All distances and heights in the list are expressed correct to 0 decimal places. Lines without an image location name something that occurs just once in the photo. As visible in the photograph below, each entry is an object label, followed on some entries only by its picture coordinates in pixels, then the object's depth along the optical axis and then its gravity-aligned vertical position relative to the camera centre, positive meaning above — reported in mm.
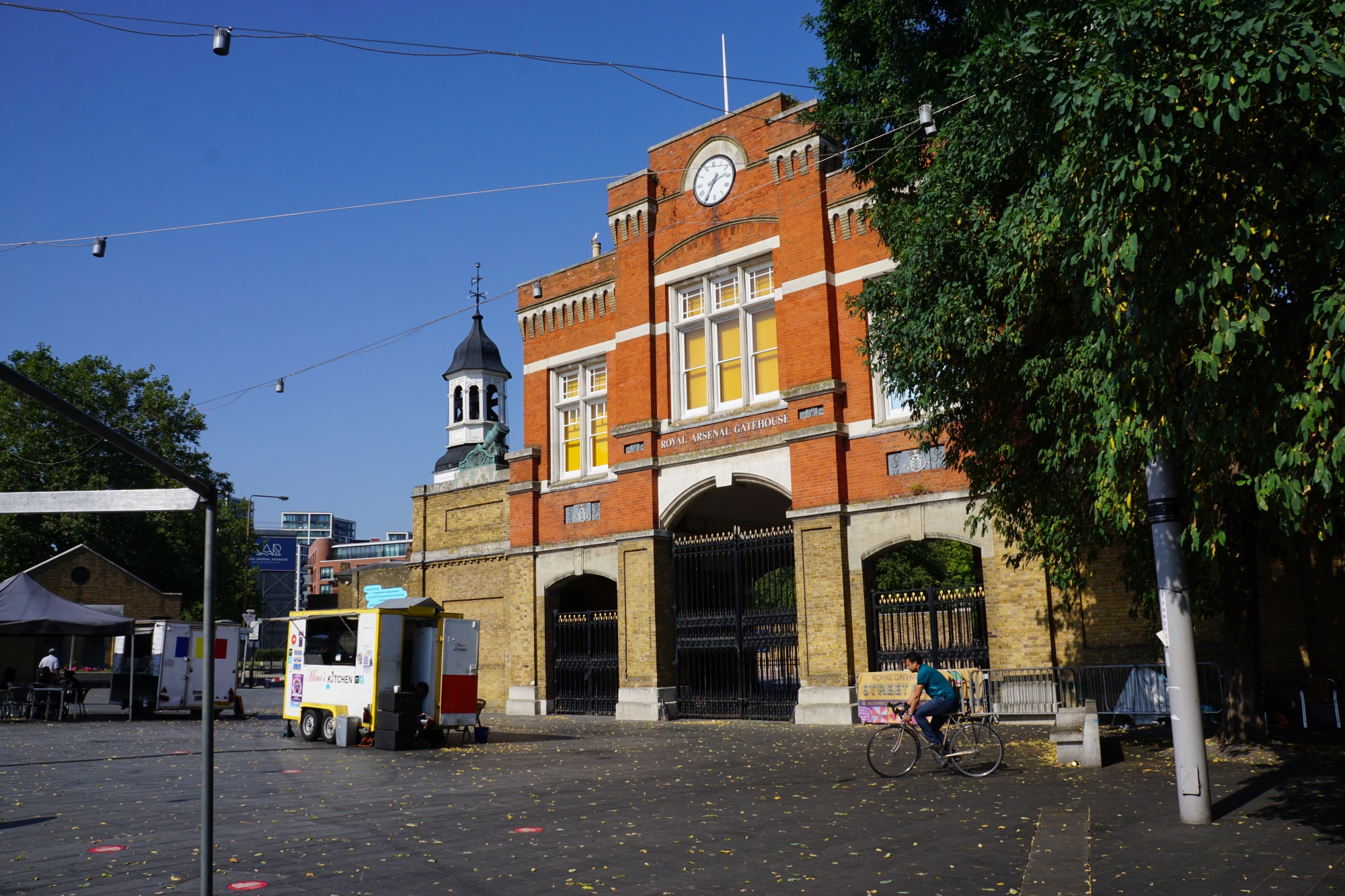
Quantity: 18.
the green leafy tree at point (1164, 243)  6531 +2768
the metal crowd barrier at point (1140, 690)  16531 -1467
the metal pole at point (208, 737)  4328 -470
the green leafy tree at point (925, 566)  43250 +1821
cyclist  12359 -1148
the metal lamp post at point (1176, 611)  8812 -91
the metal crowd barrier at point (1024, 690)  17516 -1500
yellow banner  18969 -1582
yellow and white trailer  17781 -708
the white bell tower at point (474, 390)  54219 +12345
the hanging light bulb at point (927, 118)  12977 +6247
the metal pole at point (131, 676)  26252 -1238
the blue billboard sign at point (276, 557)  115688 +7736
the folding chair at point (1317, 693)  15812 -1498
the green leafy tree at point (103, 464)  42344 +7095
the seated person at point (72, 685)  26234 -1421
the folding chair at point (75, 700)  26422 -1813
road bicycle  12219 -1701
